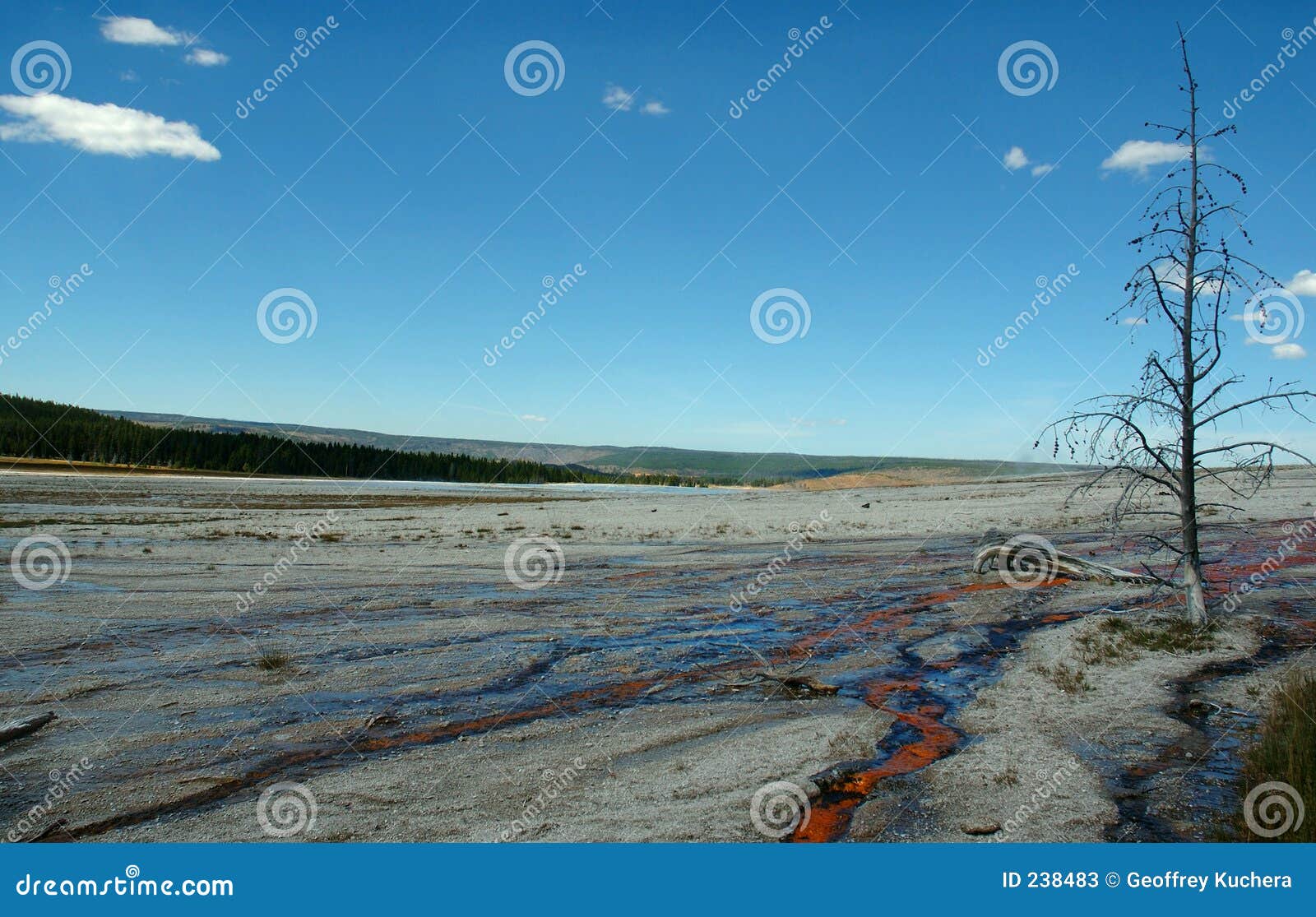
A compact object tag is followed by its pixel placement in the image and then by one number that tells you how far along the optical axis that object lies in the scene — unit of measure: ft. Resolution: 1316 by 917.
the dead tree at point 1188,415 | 34.63
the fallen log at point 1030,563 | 59.21
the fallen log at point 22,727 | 24.52
